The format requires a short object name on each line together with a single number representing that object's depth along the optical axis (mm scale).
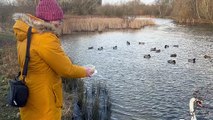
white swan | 4302
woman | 1884
